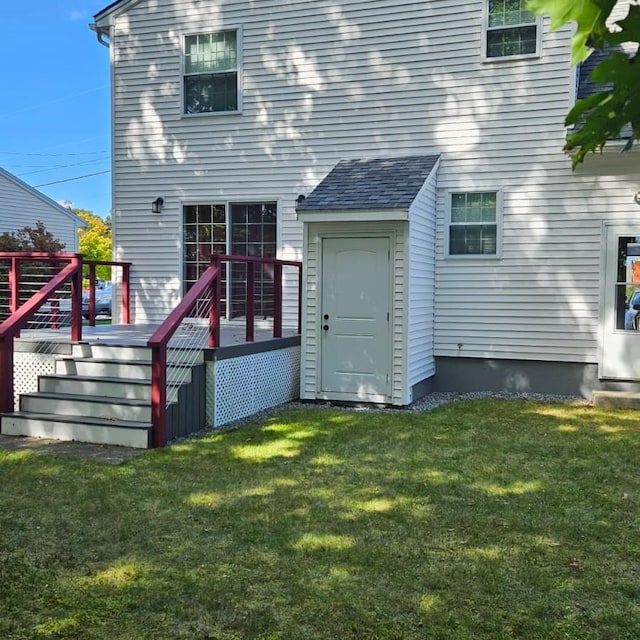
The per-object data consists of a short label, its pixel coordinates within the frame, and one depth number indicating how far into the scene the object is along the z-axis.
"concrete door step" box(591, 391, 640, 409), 8.29
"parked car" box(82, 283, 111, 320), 24.57
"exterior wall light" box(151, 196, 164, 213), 10.88
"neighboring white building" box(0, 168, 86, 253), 23.97
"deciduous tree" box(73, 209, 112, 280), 42.09
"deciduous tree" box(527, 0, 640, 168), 1.20
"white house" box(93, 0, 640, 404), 8.71
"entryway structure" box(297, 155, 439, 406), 8.21
